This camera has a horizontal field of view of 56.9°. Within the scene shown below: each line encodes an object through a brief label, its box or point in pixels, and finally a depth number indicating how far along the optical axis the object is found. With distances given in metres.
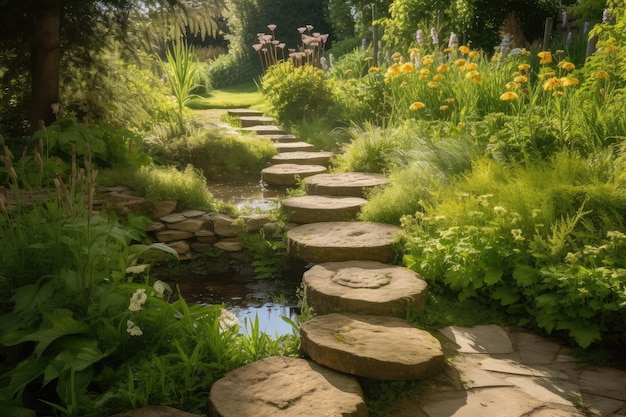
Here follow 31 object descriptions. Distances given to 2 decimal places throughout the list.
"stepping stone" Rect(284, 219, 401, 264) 4.04
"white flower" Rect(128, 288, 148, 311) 2.59
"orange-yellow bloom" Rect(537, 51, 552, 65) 5.19
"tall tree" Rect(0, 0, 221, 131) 5.57
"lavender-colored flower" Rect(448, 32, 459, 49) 7.74
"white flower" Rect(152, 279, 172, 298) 3.00
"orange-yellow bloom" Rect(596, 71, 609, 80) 4.81
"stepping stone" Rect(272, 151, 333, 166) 7.21
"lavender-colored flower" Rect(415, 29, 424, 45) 8.48
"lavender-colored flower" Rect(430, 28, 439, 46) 8.04
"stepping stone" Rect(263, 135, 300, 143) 8.62
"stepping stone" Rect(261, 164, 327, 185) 6.55
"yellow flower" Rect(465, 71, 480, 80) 5.47
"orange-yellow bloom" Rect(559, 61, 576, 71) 4.89
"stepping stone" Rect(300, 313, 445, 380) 2.63
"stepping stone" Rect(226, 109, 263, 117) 10.94
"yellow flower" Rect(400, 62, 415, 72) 6.16
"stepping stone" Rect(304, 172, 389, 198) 5.40
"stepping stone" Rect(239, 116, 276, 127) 10.07
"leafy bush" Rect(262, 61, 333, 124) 9.62
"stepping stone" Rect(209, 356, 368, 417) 2.30
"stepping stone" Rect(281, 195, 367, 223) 4.89
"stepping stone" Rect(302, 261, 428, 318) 3.23
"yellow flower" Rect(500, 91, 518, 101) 4.86
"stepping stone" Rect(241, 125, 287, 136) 9.11
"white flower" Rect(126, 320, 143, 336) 2.54
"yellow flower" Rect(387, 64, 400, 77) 6.34
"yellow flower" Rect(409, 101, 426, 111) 5.66
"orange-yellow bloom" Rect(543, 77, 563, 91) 4.58
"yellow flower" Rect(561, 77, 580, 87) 4.46
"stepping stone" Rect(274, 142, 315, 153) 7.97
